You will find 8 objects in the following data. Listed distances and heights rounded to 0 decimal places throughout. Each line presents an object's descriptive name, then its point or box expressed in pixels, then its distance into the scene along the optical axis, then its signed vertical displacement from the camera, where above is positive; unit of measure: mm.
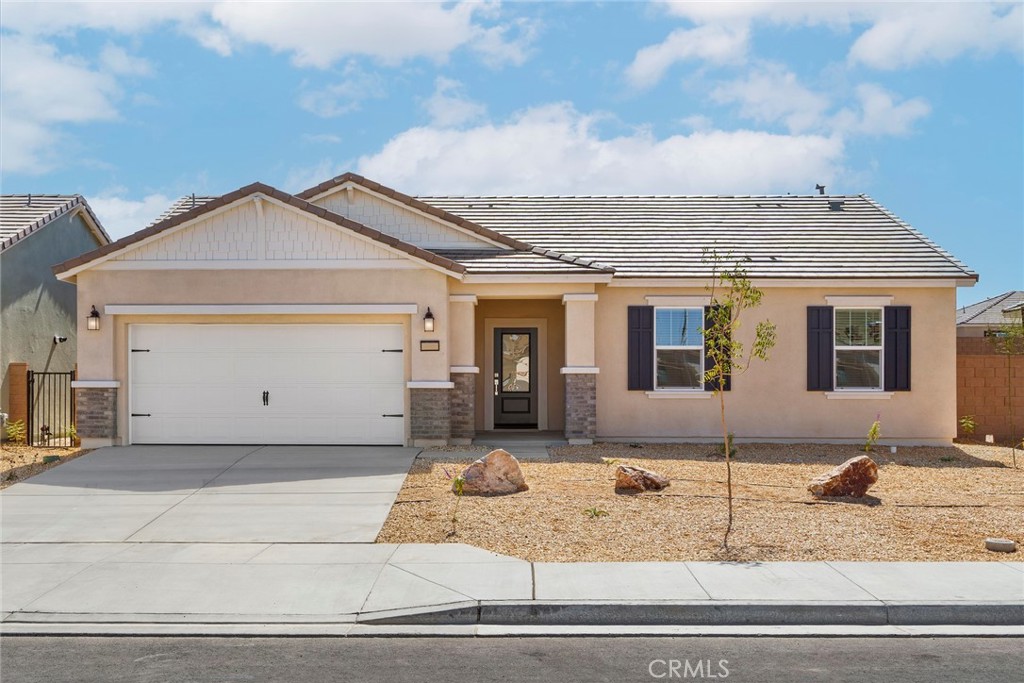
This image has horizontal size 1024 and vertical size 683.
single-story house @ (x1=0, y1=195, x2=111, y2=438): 16719 +1353
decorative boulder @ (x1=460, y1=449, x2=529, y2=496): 10148 -1497
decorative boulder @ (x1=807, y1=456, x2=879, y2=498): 10125 -1511
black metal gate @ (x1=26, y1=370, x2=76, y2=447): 16031 -1233
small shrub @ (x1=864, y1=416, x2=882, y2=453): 14242 -1385
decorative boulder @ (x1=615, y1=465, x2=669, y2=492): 10352 -1558
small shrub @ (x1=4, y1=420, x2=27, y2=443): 15898 -1529
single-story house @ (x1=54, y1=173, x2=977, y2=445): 13641 +530
